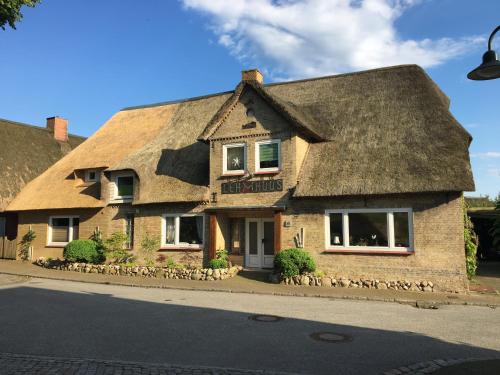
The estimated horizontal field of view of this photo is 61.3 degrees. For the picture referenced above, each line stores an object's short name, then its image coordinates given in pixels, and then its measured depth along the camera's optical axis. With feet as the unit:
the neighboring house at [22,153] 89.35
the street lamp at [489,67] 22.12
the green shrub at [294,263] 53.11
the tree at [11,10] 33.06
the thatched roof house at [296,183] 50.65
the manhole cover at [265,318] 32.94
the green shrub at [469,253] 50.90
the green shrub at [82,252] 67.56
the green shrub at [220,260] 59.11
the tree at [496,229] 74.38
